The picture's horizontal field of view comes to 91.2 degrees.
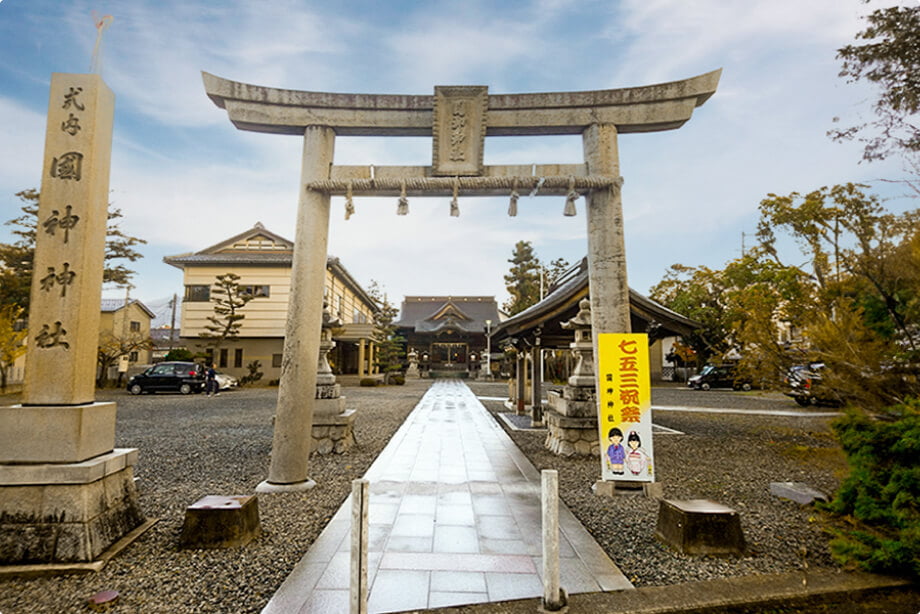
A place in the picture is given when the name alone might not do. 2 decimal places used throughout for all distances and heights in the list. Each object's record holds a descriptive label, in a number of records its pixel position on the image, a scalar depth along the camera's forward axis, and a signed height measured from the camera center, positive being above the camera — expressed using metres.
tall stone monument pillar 3.56 -0.30
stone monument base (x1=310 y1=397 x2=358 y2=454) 8.02 -1.34
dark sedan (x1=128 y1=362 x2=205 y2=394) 20.78 -1.19
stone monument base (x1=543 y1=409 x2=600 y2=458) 7.76 -1.46
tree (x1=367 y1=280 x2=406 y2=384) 31.95 +0.84
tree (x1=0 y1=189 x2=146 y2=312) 18.81 +3.79
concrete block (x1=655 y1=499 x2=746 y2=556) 3.81 -1.53
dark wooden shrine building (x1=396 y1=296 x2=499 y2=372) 39.16 +1.24
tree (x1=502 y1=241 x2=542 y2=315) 40.03 +6.81
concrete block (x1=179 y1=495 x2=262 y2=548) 3.88 -1.49
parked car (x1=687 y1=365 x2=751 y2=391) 27.36 -1.61
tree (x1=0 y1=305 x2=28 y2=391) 15.53 +0.63
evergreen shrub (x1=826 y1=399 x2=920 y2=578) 3.29 -1.18
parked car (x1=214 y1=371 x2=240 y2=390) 22.45 -1.45
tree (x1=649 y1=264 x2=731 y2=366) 28.45 +3.16
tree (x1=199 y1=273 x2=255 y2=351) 24.55 +2.31
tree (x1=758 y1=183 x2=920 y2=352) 5.92 +1.21
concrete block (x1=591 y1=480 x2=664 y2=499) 5.55 -1.68
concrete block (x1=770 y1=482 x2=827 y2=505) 5.12 -1.67
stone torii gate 5.98 +2.93
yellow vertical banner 5.42 -0.80
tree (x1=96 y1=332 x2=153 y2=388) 22.91 +0.17
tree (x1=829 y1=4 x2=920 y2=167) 6.07 +4.12
